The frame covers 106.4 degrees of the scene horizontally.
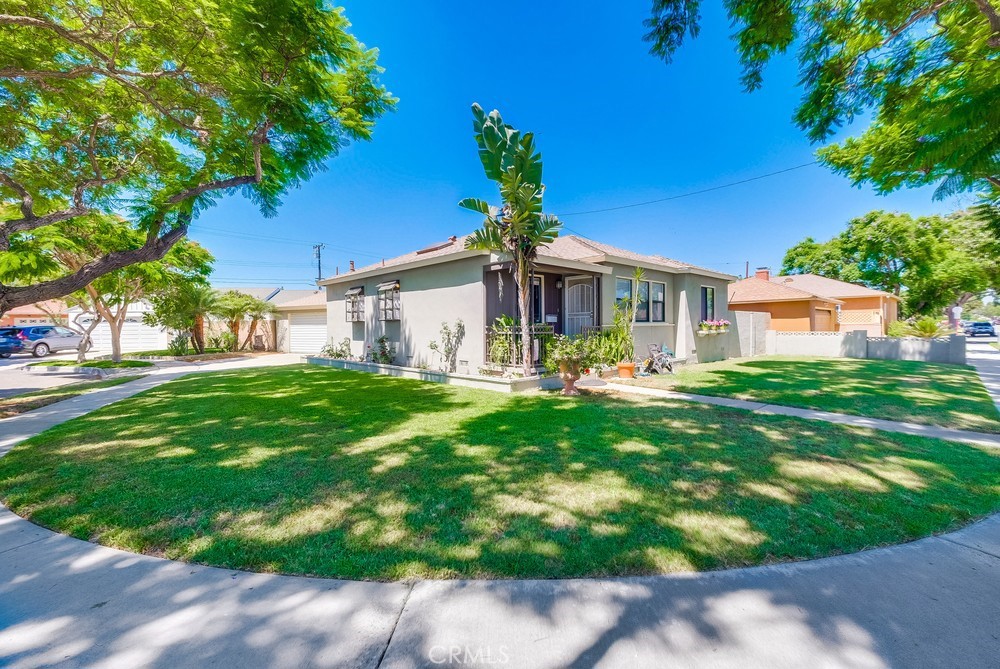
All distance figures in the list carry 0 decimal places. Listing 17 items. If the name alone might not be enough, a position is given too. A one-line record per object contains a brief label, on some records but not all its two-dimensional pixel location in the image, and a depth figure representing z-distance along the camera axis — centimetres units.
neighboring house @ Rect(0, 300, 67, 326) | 3106
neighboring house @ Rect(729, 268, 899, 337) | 2177
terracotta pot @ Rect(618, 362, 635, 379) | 1089
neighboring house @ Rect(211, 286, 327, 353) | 2162
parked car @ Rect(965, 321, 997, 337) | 3463
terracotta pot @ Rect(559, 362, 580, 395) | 853
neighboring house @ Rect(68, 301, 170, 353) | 2302
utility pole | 4009
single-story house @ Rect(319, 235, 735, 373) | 1062
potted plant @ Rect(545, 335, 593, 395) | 856
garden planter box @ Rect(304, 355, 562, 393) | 902
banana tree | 806
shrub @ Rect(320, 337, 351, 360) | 1547
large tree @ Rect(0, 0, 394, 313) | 590
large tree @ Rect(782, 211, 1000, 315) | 2492
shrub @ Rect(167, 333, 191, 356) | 2027
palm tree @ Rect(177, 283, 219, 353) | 1906
